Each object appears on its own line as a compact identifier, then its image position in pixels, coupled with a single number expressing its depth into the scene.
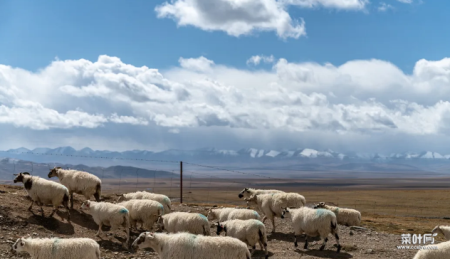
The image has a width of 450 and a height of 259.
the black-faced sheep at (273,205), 19.02
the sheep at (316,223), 15.26
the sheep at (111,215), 15.09
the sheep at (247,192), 22.78
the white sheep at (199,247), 11.23
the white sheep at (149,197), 18.41
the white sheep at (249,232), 13.98
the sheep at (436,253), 11.29
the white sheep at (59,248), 11.14
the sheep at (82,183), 18.88
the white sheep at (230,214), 16.47
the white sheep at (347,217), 22.41
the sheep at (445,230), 15.43
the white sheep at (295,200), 19.14
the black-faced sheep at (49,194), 16.45
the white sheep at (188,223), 14.83
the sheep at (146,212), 16.33
